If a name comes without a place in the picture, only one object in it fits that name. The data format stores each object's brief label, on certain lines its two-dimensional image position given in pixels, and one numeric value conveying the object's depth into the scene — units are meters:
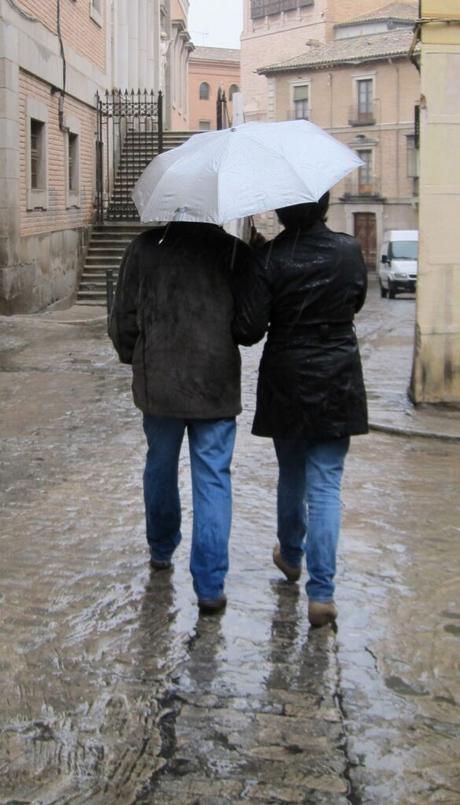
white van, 30.52
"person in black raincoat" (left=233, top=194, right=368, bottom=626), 4.15
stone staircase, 21.52
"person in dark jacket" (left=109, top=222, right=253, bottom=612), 4.25
